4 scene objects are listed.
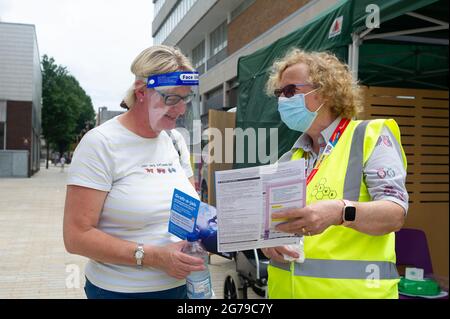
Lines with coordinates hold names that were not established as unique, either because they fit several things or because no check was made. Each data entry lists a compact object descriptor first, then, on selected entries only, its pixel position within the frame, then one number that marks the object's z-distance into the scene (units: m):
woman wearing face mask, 1.68
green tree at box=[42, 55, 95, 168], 38.81
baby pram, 3.94
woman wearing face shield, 1.74
